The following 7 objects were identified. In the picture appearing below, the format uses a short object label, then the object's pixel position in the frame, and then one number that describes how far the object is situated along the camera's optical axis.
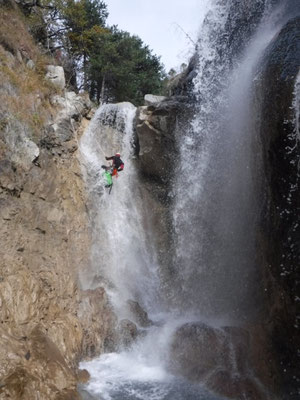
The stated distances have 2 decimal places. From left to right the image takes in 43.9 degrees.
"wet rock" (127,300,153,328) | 10.70
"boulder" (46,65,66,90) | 14.99
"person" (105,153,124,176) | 13.60
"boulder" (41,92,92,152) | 12.79
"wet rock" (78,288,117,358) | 9.51
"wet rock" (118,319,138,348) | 9.89
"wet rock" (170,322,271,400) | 8.05
